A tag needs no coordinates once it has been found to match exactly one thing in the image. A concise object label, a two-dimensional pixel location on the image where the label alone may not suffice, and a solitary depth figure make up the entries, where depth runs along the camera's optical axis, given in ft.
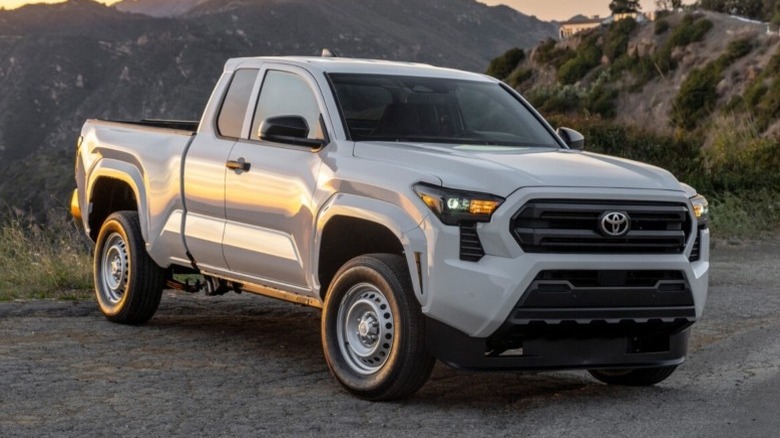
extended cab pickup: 22.91
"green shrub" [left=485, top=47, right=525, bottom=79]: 288.30
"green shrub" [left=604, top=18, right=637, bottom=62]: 271.90
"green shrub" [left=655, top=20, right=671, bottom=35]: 270.87
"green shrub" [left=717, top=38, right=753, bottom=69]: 239.50
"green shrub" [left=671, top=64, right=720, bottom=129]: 208.54
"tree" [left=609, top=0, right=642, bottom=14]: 384.88
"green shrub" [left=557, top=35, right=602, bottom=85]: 268.62
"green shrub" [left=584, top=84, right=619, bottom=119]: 239.30
